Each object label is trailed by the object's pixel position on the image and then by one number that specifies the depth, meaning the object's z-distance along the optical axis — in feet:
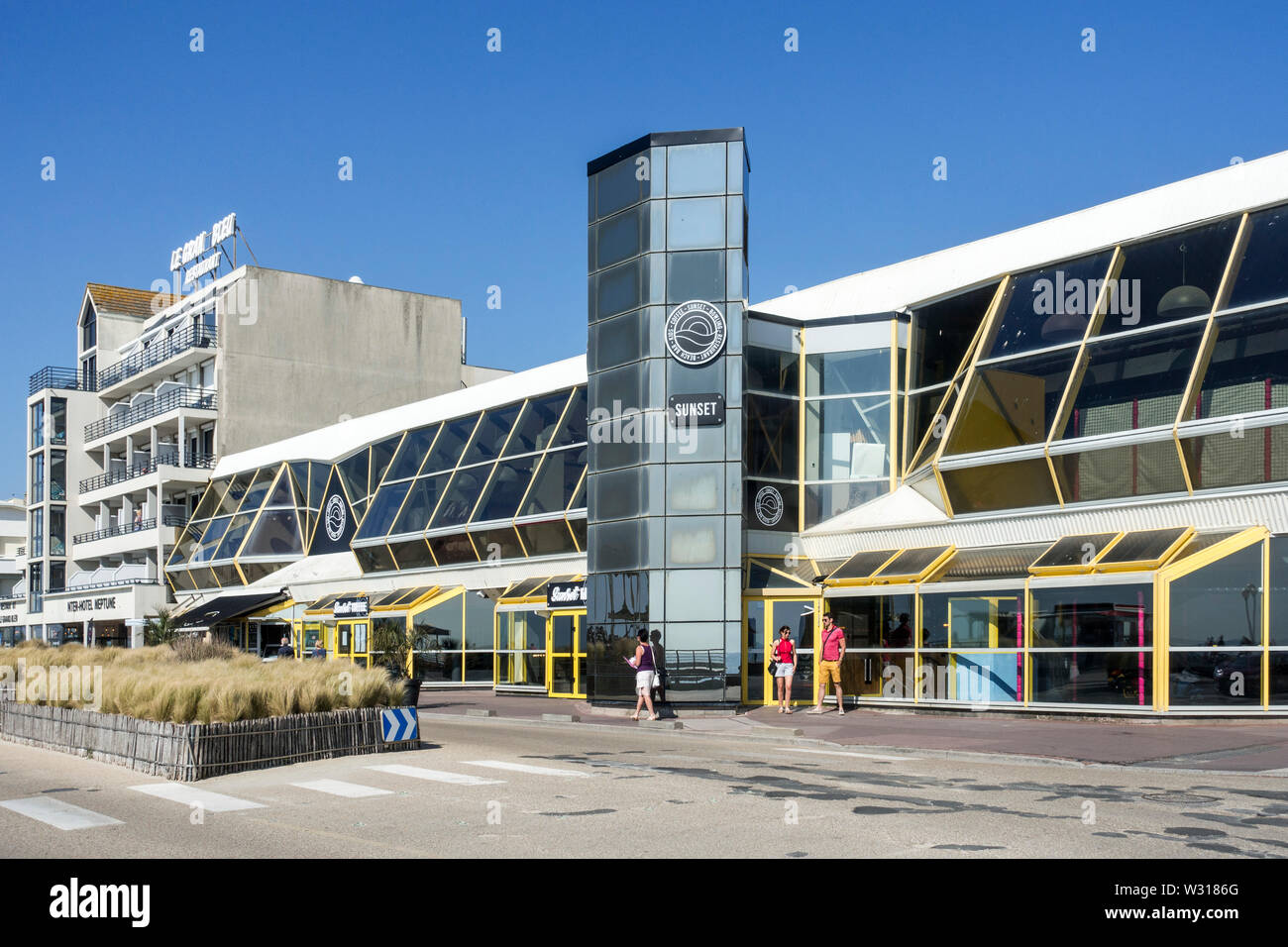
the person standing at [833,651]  78.38
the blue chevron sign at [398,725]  56.44
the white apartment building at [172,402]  195.62
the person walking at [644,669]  77.51
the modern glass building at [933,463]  69.26
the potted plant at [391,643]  117.91
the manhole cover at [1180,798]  39.65
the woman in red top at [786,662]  79.77
